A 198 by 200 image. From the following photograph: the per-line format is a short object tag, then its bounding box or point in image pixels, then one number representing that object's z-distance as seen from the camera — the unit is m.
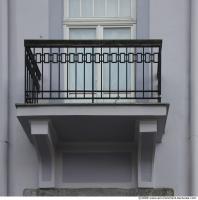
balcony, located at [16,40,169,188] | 14.48
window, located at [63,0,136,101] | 15.88
